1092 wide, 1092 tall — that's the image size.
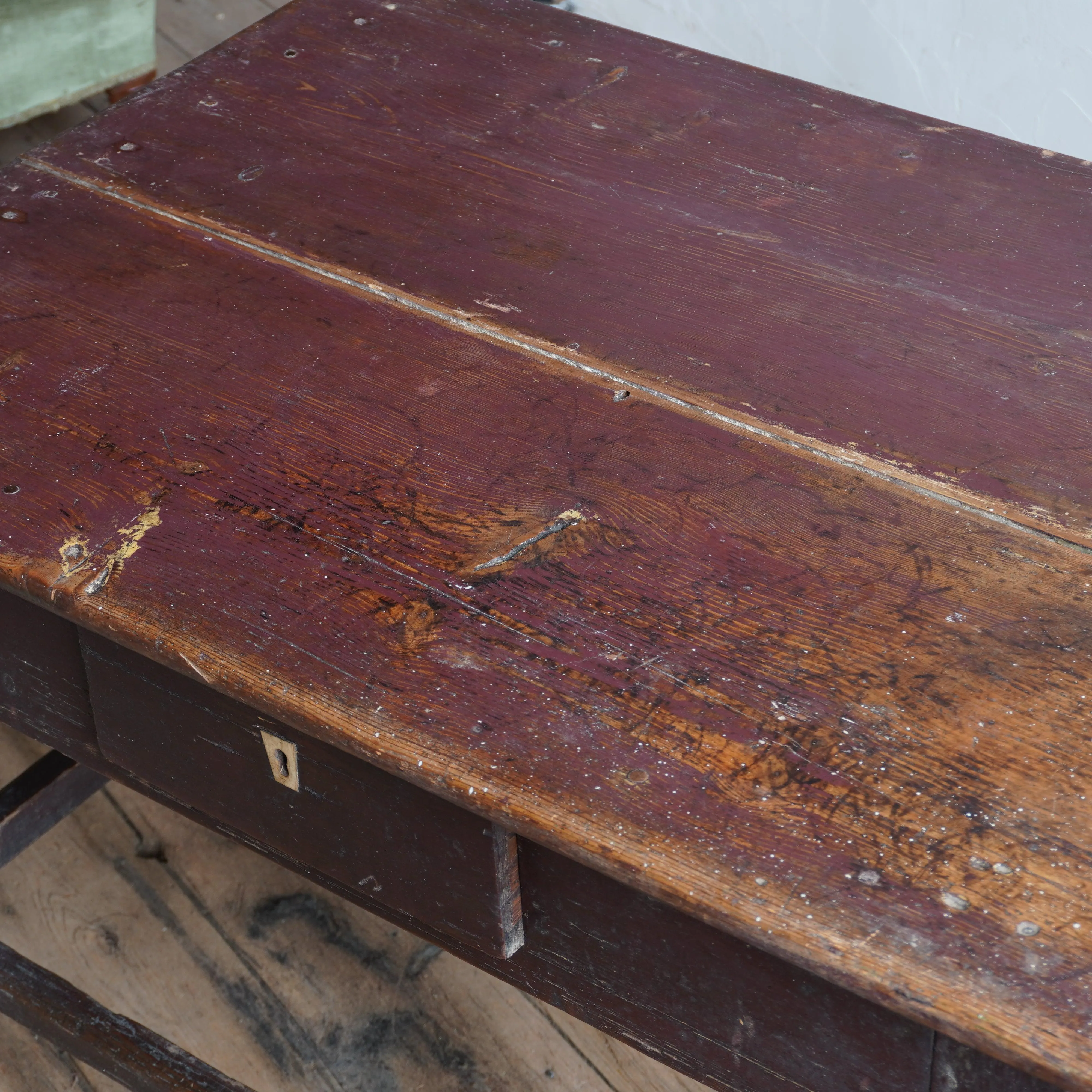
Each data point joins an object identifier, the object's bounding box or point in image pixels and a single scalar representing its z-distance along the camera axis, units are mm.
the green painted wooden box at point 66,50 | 3004
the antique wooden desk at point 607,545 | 1409
